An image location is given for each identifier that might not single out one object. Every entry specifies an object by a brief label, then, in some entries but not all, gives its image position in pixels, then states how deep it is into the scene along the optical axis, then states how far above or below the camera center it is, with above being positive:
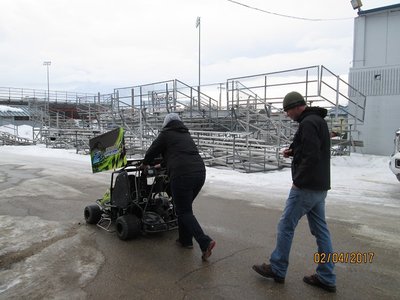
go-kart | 5.65 -1.14
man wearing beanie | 3.91 -0.62
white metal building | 16.52 +2.33
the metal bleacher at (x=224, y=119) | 14.45 +0.34
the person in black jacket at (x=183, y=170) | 4.90 -0.55
